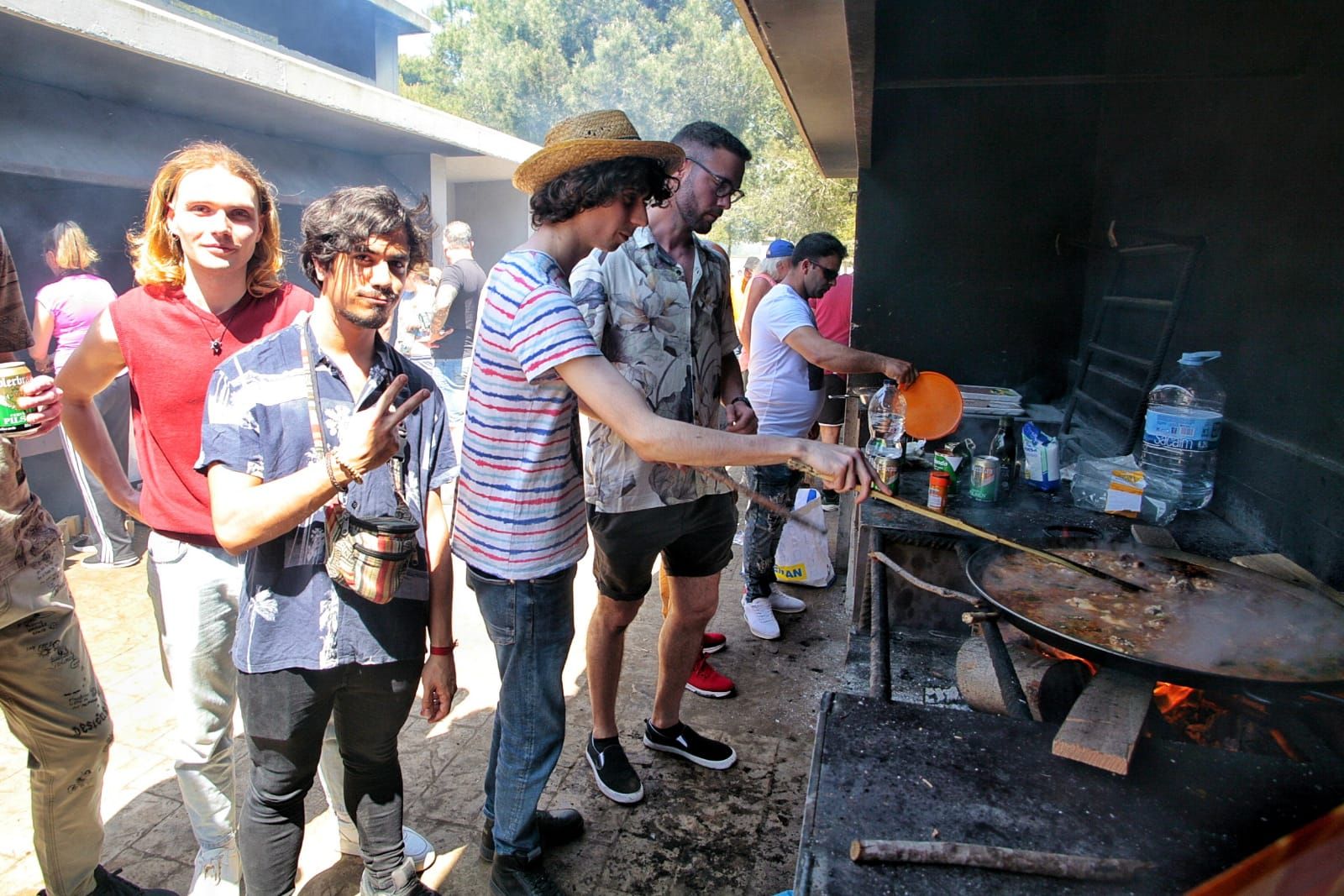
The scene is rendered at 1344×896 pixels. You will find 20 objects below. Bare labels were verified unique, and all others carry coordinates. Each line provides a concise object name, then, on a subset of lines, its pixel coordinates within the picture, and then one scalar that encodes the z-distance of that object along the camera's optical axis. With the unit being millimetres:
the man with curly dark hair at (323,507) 1639
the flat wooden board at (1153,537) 2578
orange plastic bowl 3537
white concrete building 5746
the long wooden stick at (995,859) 1255
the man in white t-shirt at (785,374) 4109
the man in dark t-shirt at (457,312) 6887
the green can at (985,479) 3025
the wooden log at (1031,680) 2092
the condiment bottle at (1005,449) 3277
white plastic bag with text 4695
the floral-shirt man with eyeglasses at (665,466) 2646
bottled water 2826
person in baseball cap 6754
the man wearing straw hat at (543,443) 1826
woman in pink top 4875
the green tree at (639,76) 30250
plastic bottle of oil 3279
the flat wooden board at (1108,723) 1486
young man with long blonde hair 2020
